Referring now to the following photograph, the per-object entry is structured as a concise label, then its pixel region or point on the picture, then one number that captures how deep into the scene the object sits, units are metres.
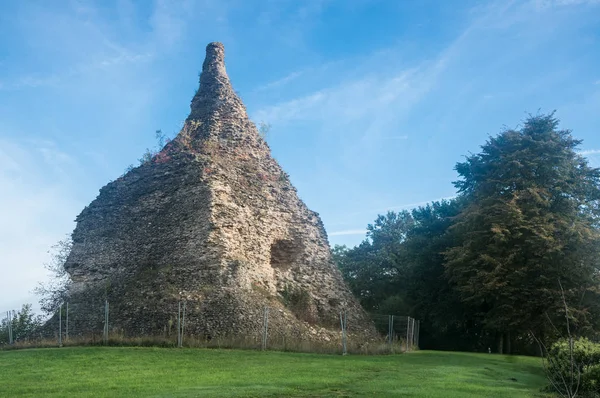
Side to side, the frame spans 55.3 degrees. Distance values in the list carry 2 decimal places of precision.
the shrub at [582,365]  13.04
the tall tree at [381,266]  43.60
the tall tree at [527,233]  28.55
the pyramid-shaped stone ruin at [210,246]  25.33
